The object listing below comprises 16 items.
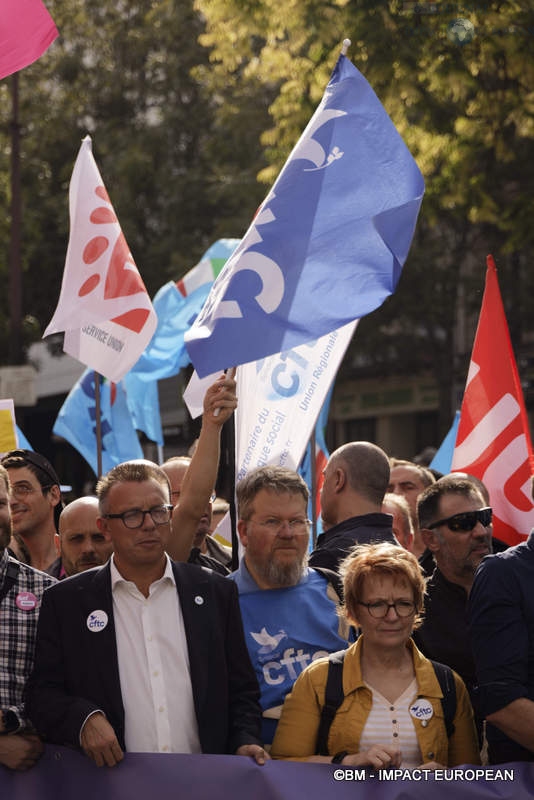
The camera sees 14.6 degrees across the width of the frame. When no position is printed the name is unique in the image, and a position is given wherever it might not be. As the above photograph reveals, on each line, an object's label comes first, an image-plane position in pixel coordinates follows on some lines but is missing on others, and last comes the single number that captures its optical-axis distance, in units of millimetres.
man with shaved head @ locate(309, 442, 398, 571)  8029
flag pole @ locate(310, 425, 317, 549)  11188
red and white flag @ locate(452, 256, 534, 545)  9715
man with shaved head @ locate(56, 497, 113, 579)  8510
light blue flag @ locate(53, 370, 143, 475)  17257
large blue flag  8153
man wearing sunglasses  7672
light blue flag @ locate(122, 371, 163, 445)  17185
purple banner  6122
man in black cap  9347
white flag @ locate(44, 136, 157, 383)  11182
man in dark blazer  6301
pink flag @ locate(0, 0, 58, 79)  8690
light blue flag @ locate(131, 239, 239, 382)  16544
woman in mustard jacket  6265
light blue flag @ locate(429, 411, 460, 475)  14383
